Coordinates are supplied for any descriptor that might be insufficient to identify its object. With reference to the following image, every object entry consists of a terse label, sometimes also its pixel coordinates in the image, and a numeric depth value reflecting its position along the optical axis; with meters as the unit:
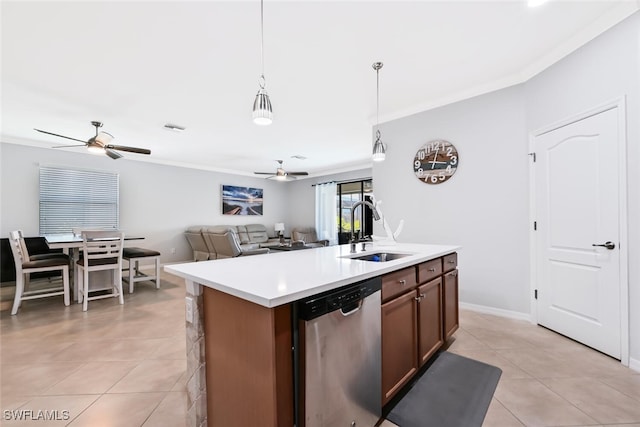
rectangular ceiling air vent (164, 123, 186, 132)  4.17
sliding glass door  7.38
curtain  7.90
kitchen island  1.03
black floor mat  1.54
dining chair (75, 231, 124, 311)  3.46
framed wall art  7.70
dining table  3.39
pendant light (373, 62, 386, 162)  2.92
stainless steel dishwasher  1.09
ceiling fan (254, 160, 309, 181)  6.13
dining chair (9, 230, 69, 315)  3.21
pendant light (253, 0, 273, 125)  1.69
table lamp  8.55
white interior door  2.17
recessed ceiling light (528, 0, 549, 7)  1.91
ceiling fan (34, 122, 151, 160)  3.68
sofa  5.40
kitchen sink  2.27
